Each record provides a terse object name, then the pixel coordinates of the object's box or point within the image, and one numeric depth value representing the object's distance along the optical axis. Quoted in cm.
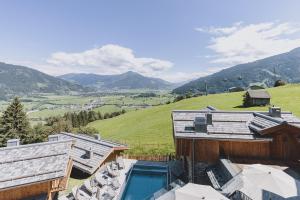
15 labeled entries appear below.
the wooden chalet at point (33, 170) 1007
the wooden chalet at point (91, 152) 1491
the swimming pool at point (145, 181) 1329
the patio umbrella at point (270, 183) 754
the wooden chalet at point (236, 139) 1131
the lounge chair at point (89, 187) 1262
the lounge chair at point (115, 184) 1346
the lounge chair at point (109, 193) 1224
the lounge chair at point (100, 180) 1338
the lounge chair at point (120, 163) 1681
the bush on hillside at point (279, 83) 5274
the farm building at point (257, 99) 3395
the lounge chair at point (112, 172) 1501
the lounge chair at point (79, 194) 1194
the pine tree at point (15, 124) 2724
